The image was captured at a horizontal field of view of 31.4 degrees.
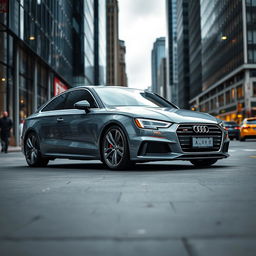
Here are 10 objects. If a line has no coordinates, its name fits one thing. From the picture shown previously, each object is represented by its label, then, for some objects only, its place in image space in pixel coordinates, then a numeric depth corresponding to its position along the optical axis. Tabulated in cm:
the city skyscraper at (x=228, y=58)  6338
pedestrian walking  1938
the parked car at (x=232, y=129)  3506
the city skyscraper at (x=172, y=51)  18300
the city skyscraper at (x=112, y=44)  16738
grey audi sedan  747
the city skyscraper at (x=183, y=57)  12712
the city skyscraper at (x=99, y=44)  7700
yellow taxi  2911
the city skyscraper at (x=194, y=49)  10444
